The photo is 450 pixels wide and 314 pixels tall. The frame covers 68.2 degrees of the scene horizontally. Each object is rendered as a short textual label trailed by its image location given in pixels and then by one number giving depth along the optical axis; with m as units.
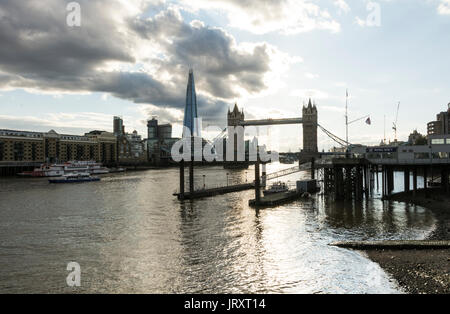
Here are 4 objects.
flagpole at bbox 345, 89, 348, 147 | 65.44
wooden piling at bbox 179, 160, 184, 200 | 55.60
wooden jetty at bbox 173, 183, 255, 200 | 57.31
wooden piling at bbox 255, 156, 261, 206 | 47.78
